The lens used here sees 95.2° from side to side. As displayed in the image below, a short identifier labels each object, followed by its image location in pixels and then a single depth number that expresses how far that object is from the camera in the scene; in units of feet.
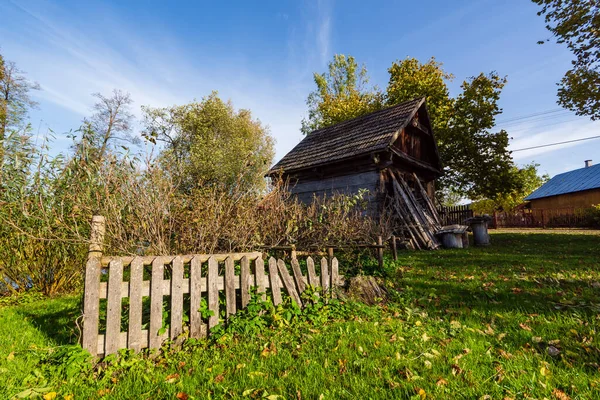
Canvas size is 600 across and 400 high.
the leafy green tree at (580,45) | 36.47
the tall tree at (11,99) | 52.22
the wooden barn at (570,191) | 91.81
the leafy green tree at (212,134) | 79.71
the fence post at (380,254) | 19.33
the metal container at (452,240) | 33.40
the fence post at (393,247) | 23.06
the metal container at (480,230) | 37.19
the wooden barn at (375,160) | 36.45
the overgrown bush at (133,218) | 12.35
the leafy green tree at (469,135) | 56.04
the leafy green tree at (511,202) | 103.86
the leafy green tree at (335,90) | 96.13
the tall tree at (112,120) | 78.68
